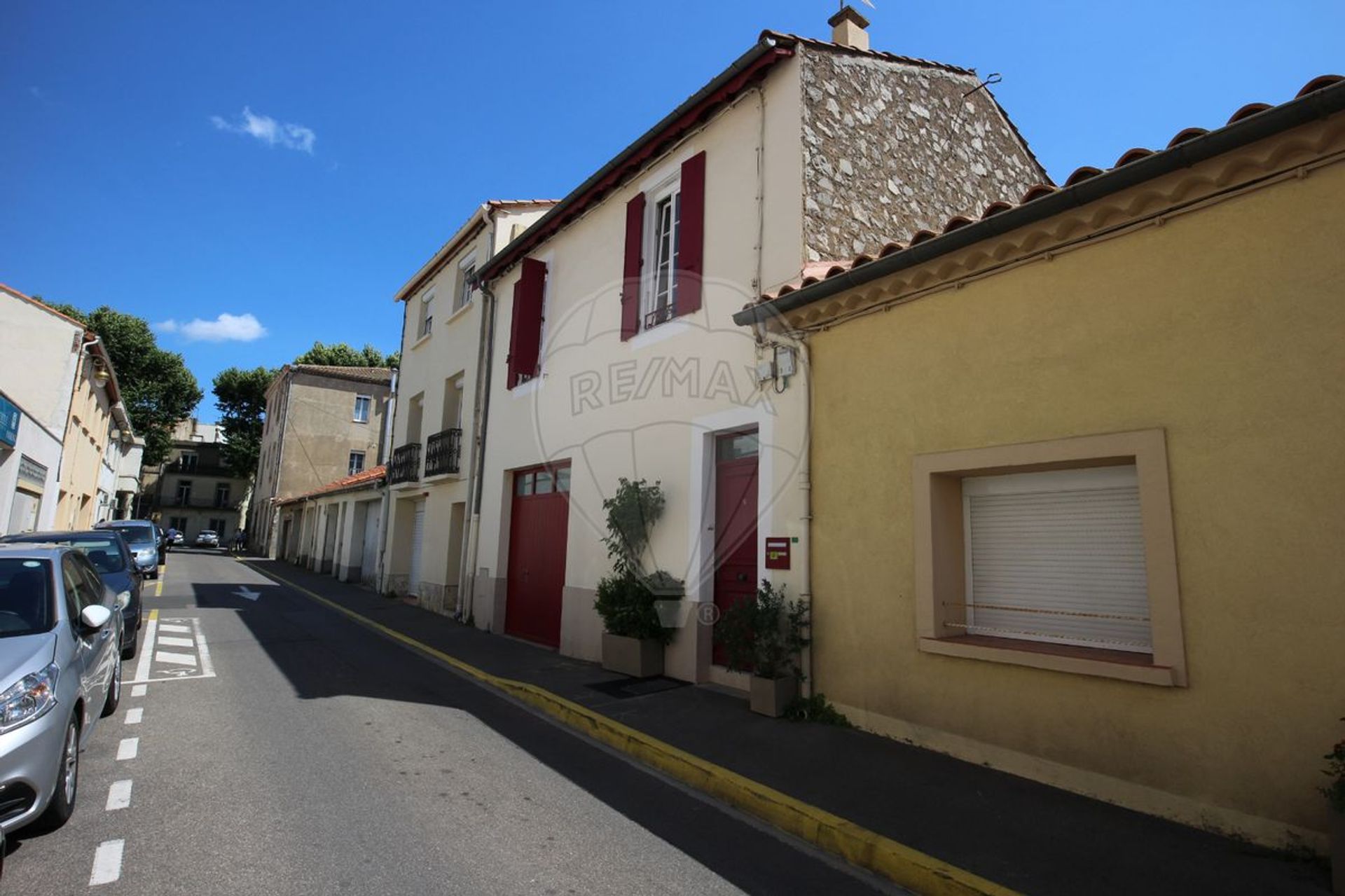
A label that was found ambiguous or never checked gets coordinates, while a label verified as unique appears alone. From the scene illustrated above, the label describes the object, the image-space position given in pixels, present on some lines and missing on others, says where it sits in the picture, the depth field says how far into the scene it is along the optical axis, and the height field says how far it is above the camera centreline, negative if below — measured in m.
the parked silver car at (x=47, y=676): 3.21 -0.76
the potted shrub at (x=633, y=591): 7.68 -0.45
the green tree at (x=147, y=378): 37.38 +8.90
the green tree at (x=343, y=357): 45.25 +12.11
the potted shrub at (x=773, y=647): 6.02 -0.81
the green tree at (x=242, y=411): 45.78 +8.48
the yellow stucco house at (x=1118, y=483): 3.62 +0.53
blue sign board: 12.71 +2.02
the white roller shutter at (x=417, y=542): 16.22 +0.04
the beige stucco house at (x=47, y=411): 14.28 +3.20
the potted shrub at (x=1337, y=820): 3.04 -1.09
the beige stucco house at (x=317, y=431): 34.44 +5.65
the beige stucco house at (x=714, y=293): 7.02 +3.16
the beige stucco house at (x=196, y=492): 53.19 +3.49
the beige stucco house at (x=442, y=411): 13.56 +2.94
